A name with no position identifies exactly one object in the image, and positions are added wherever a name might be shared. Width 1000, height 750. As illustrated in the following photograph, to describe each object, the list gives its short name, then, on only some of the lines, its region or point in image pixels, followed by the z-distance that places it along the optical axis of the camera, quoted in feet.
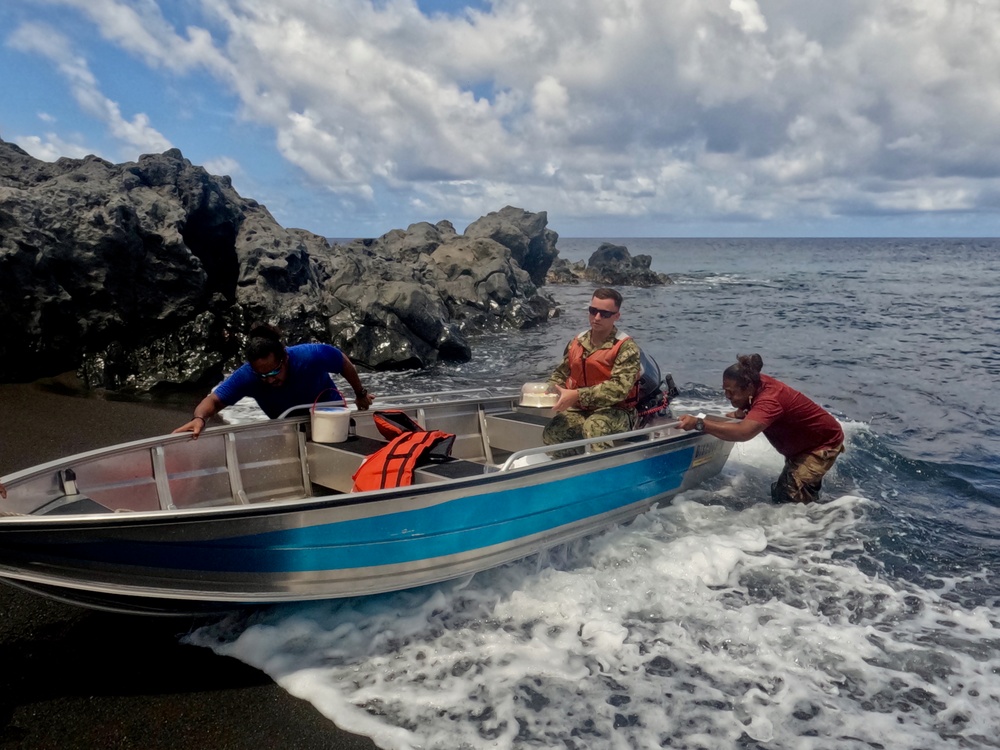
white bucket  23.07
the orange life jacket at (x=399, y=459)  19.47
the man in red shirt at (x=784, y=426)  24.82
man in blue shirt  20.70
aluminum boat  15.14
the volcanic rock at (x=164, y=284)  42.78
